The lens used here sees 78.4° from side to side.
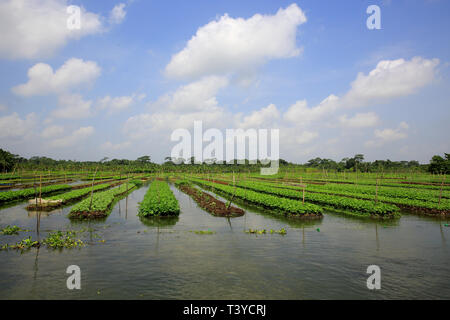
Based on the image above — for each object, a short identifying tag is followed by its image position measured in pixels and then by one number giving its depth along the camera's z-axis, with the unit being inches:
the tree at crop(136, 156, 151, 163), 5157.5
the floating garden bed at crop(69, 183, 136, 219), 692.1
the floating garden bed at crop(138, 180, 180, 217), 721.3
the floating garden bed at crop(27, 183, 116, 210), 819.4
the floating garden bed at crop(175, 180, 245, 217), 770.8
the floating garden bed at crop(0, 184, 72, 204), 918.4
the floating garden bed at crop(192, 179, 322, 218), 713.6
